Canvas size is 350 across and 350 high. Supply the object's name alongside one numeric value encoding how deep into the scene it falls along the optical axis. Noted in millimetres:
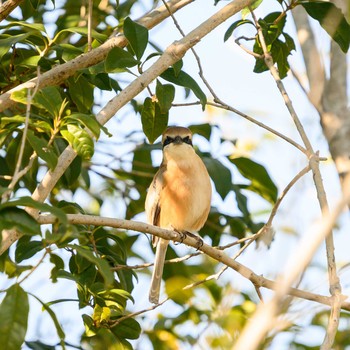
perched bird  9711
